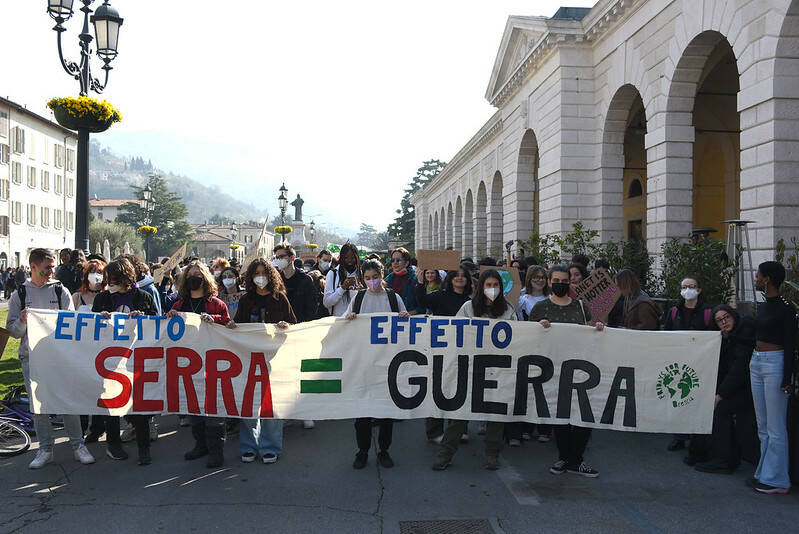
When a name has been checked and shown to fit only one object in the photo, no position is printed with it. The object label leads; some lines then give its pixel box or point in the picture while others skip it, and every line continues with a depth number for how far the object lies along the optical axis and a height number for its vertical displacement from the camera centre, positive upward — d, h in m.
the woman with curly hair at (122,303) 6.49 -0.19
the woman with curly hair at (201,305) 6.55 -0.21
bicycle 6.68 -1.47
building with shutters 54.66 +8.87
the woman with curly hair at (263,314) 6.59 -0.30
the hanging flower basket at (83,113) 10.86 +2.74
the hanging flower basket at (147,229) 28.94 +2.31
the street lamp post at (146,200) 29.26 +3.70
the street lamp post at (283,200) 32.56 +4.06
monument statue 59.15 +6.86
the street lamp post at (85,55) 11.04 +3.96
